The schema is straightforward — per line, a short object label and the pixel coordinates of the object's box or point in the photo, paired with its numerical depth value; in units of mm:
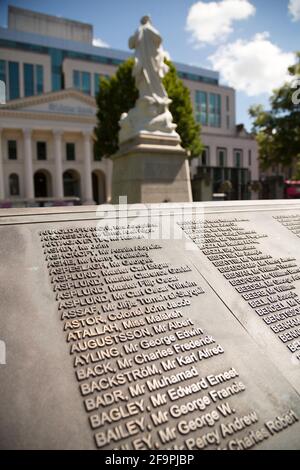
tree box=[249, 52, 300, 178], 21311
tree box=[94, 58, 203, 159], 20641
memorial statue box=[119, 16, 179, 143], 8094
